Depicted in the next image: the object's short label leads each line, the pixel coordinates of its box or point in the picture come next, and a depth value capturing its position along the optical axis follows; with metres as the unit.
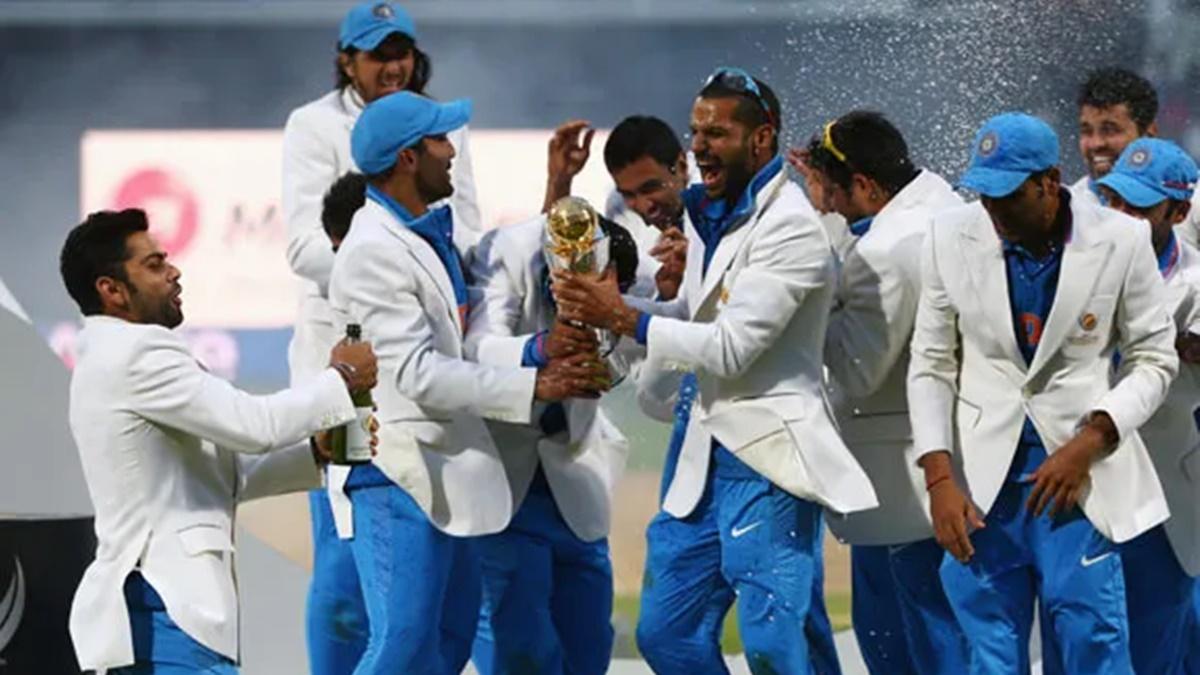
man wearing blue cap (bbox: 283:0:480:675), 14.34
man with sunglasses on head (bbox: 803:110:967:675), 13.18
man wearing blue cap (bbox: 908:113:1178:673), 12.41
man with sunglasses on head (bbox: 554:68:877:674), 12.43
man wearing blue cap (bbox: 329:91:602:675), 12.41
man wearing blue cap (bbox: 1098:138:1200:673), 13.59
